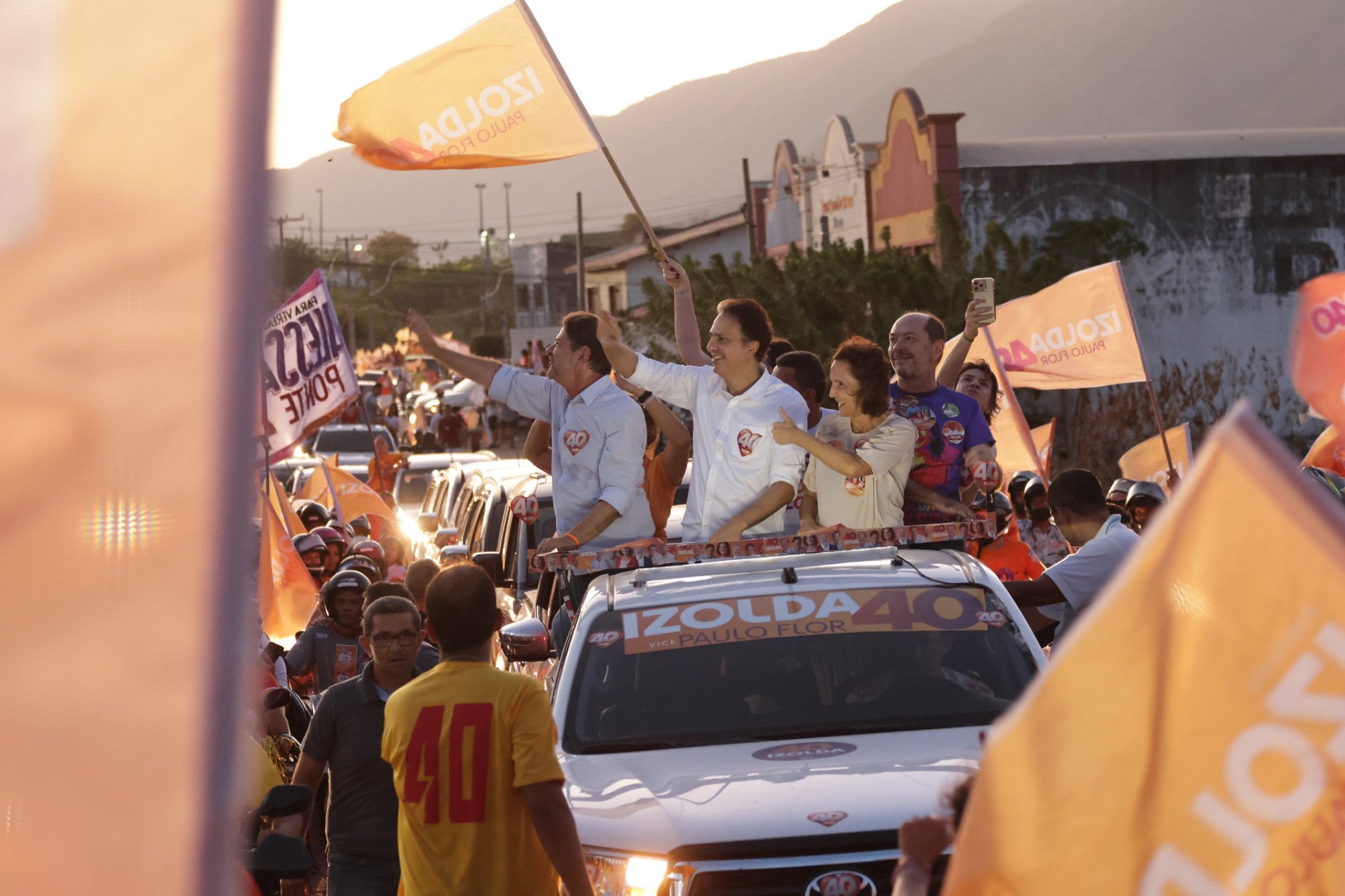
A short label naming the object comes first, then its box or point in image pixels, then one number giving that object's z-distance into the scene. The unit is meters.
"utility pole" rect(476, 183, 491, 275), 131.85
